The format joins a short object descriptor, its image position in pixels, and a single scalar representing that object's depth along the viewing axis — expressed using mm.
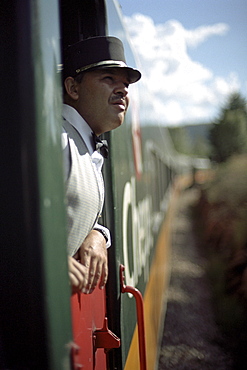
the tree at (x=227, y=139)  12254
